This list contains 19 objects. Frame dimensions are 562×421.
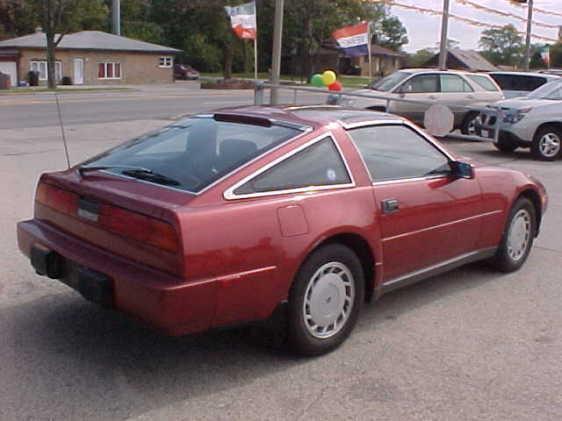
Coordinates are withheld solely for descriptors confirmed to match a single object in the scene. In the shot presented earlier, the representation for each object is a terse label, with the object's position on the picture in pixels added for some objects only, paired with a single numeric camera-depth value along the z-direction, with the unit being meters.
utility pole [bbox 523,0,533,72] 37.39
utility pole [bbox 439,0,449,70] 25.97
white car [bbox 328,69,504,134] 16.47
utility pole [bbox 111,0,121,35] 57.44
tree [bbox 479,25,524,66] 103.88
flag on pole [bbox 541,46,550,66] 48.59
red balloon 19.73
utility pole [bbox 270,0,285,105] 15.22
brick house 45.56
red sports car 3.74
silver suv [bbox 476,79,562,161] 13.82
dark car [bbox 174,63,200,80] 64.19
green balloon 21.92
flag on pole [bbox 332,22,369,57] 21.30
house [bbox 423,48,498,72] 64.38
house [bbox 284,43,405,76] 80.38
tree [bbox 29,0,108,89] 40.62
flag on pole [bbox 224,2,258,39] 24.70
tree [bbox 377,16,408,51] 106.31
